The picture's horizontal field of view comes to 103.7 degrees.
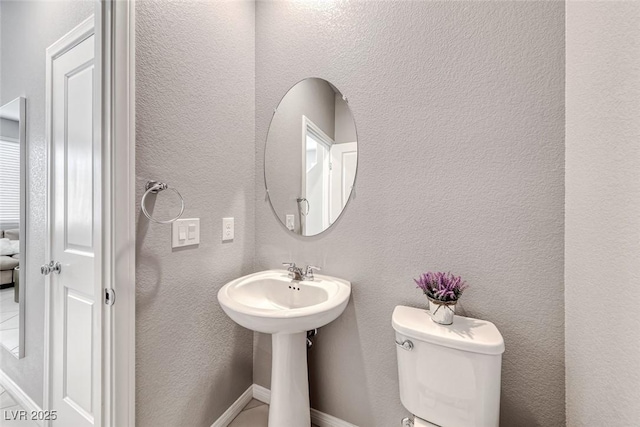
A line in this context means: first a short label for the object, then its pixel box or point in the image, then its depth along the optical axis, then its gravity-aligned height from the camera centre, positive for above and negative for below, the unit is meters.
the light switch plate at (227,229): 1.38 -0.10
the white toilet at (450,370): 0.85 -0.56
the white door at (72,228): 1.26 -0.09
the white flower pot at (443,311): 0.96 -0.38
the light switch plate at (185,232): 1.13 -0.09
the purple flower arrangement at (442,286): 0.96 -0.29
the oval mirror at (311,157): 1.33 +0.31
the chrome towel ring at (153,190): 0.99 +0.09
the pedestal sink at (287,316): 0.96 -0.44
